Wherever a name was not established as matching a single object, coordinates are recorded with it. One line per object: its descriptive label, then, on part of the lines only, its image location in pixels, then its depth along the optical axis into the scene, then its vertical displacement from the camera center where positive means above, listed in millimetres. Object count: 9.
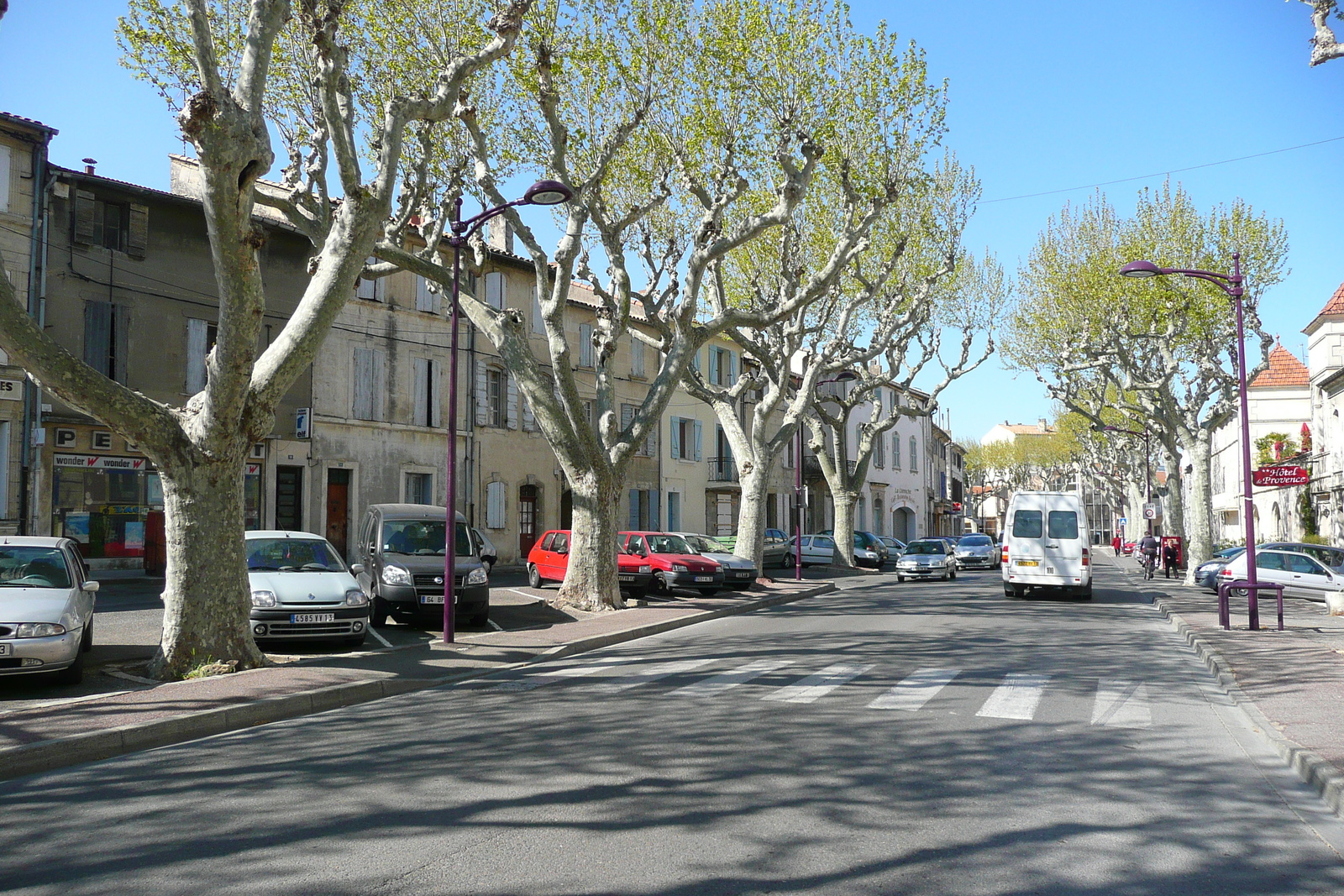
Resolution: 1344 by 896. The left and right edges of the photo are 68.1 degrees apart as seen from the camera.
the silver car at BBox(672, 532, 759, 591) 23500 -1406
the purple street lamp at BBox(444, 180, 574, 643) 13094 +2104
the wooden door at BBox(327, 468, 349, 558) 27969 +34
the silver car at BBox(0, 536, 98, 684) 8766 -898
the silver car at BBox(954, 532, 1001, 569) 39938 -1794
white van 22359 -792
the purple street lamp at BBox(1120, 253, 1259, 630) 15239 +2319
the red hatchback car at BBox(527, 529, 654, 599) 21719 -1240
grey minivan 14445 -838
